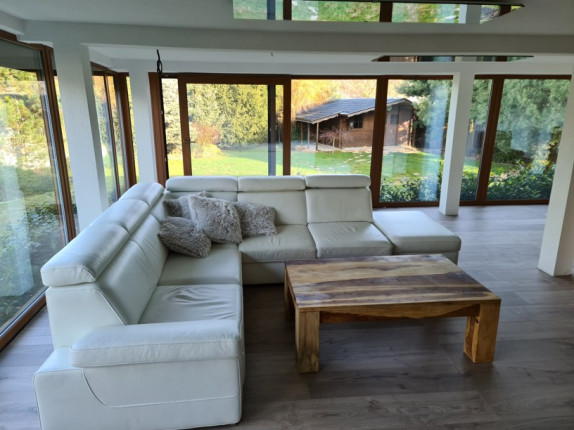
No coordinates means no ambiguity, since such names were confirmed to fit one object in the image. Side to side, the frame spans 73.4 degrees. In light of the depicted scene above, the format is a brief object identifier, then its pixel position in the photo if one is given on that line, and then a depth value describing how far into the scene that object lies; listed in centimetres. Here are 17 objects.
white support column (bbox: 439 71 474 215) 534
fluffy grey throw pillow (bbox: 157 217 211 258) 309
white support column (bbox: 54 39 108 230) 303
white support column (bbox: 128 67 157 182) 515
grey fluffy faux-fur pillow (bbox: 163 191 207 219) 361
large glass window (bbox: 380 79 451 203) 582
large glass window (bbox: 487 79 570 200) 596
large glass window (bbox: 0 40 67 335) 267
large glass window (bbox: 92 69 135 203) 459
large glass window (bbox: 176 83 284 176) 545
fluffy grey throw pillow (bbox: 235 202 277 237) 363
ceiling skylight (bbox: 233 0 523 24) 252
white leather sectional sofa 181
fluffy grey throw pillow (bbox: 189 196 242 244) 337
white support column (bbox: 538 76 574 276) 348
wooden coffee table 232
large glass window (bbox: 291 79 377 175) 567
